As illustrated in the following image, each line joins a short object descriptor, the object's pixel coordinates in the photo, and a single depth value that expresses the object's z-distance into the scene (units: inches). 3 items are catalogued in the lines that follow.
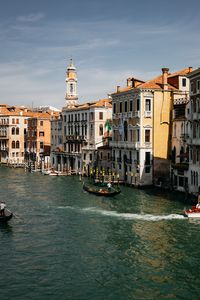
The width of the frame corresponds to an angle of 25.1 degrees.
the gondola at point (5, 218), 964.6
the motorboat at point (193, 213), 1000.9
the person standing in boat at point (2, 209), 980.7
